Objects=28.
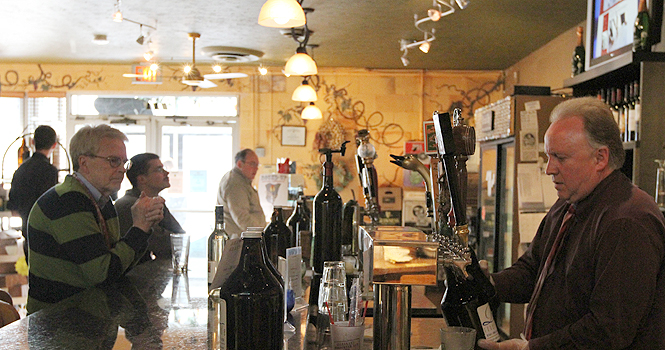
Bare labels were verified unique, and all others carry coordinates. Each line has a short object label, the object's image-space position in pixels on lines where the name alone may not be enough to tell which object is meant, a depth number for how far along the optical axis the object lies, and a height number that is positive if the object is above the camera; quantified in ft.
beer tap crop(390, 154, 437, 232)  5.20 -0.06
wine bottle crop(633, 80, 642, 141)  9.77 +0.97
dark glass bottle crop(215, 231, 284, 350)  3.61 -0.89
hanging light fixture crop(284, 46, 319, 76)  12.67 +2.02
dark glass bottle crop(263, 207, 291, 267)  6.37 -0.92
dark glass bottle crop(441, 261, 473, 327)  4.64 -1.09
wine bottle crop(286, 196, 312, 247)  9.50 -1.03
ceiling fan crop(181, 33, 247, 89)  19.95 +2.81
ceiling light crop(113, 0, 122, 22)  15.98 +3.83
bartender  5.11 -0.87
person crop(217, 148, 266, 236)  18.74 -1.21
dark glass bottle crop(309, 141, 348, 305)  6.55 -0.77
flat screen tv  10.02 +2.51
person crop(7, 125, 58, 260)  16.30 -0.69
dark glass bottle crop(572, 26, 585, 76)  15.35 +2.80
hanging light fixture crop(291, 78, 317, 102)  19.31 +2.14
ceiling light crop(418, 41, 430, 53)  16.99 +3.32
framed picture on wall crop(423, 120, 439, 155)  4.68 +0.18
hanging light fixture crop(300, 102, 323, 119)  22.66 +1.78
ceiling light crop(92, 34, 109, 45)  22.47 +4.50
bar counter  4.89 -1.57
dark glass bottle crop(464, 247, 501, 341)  4.57 -1.14
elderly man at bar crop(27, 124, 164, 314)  7.45 -1.13
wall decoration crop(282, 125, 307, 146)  29.32 +1.07
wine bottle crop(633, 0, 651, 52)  9.94 +2.24
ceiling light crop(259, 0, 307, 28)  9.75 +2.45
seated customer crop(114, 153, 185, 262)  10.47 -0.74
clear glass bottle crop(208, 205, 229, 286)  7.30 -1.07
